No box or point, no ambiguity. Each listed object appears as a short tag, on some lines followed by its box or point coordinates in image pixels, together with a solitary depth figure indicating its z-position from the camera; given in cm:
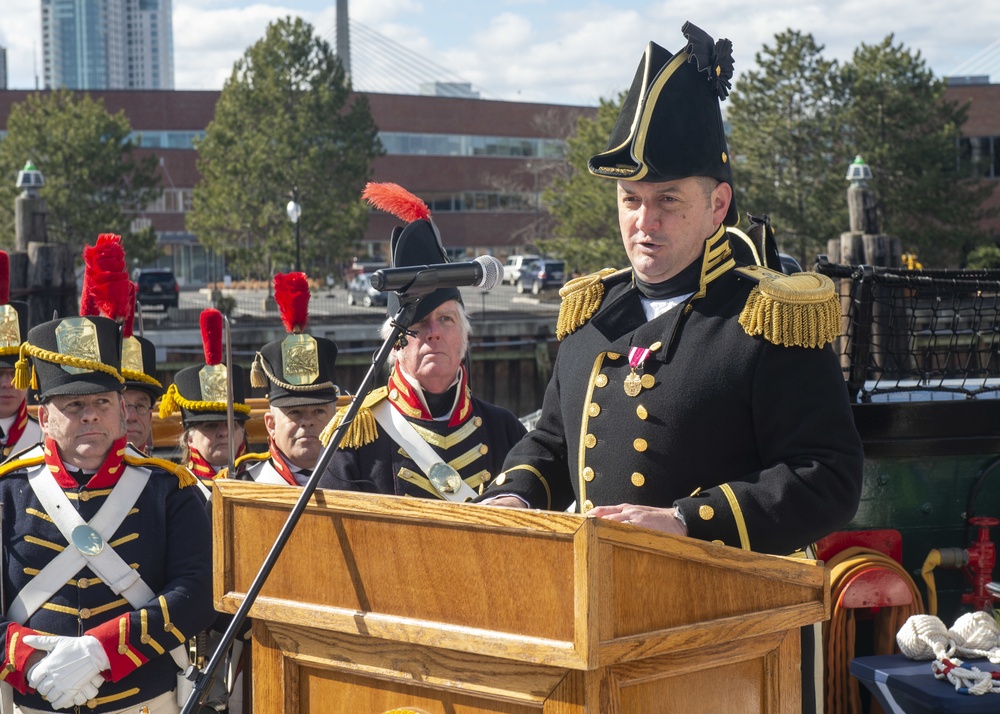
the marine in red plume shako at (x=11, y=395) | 654
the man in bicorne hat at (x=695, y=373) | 260
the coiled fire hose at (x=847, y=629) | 421
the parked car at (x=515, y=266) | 4969
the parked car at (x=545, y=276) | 4300
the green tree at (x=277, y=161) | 3891
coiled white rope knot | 371
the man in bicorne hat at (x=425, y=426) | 429
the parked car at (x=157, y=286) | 3619
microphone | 271
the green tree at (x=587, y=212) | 3619
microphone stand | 239
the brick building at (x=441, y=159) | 5394
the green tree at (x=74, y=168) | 3634
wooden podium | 220
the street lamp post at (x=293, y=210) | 3132
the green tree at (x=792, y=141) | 3422
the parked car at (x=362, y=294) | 3687
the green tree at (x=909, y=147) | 3409
